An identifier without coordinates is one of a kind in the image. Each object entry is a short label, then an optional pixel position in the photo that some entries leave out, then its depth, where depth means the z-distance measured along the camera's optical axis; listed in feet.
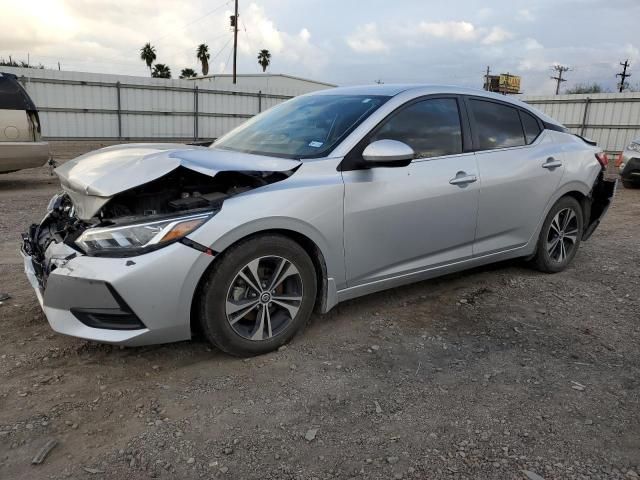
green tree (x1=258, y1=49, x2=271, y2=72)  214.07
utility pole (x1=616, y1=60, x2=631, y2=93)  194.39
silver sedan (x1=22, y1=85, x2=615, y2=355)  9.42
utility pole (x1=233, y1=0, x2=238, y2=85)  118.62
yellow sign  112.84
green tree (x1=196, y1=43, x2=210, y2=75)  203.82
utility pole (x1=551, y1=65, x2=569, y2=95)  214.90
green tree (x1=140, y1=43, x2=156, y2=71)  204.54
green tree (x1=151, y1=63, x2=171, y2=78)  183.83
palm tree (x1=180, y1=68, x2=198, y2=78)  198.10
